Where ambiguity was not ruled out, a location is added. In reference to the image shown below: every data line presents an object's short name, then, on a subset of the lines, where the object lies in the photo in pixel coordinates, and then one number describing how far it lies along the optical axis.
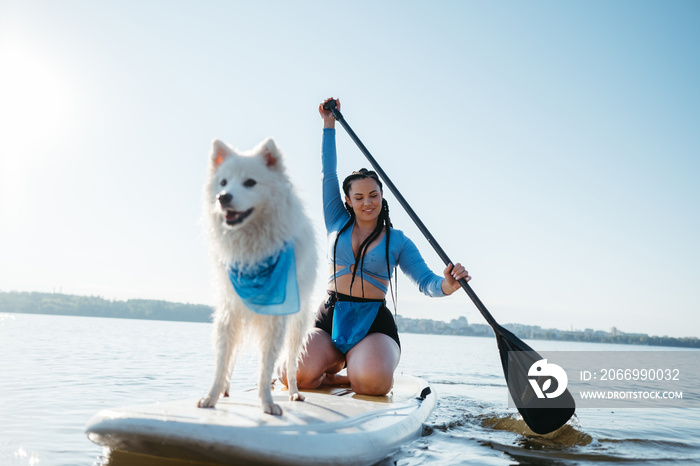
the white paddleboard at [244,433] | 2.52
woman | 4.50
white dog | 2.81
